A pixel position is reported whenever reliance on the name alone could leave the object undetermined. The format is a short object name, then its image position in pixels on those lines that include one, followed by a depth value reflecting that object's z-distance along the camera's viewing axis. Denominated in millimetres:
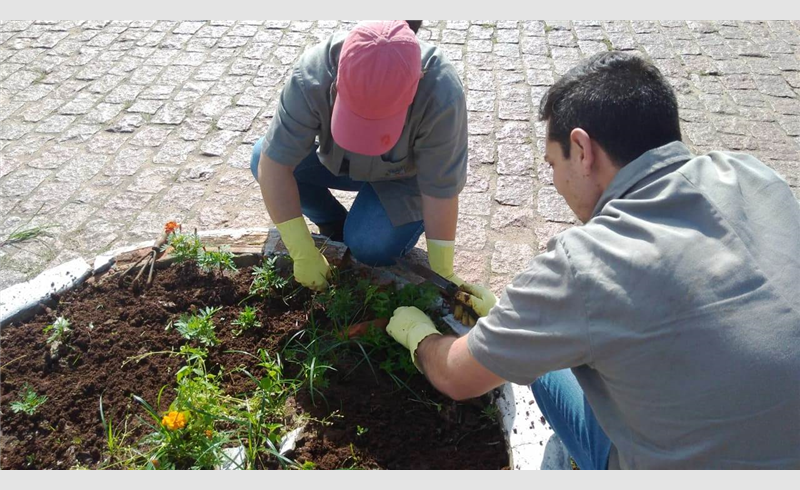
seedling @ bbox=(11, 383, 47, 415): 2426
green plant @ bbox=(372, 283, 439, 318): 2697
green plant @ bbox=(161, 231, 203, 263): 2969
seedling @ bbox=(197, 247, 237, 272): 2930
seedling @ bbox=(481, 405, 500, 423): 2408
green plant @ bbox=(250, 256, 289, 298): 2875
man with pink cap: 2232
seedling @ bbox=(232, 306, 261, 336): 2734
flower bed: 2299
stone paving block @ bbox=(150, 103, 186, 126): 4574
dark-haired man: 1471
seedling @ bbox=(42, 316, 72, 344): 2703
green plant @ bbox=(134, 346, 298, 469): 2180
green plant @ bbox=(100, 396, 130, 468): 2275
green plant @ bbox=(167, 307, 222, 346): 2615
